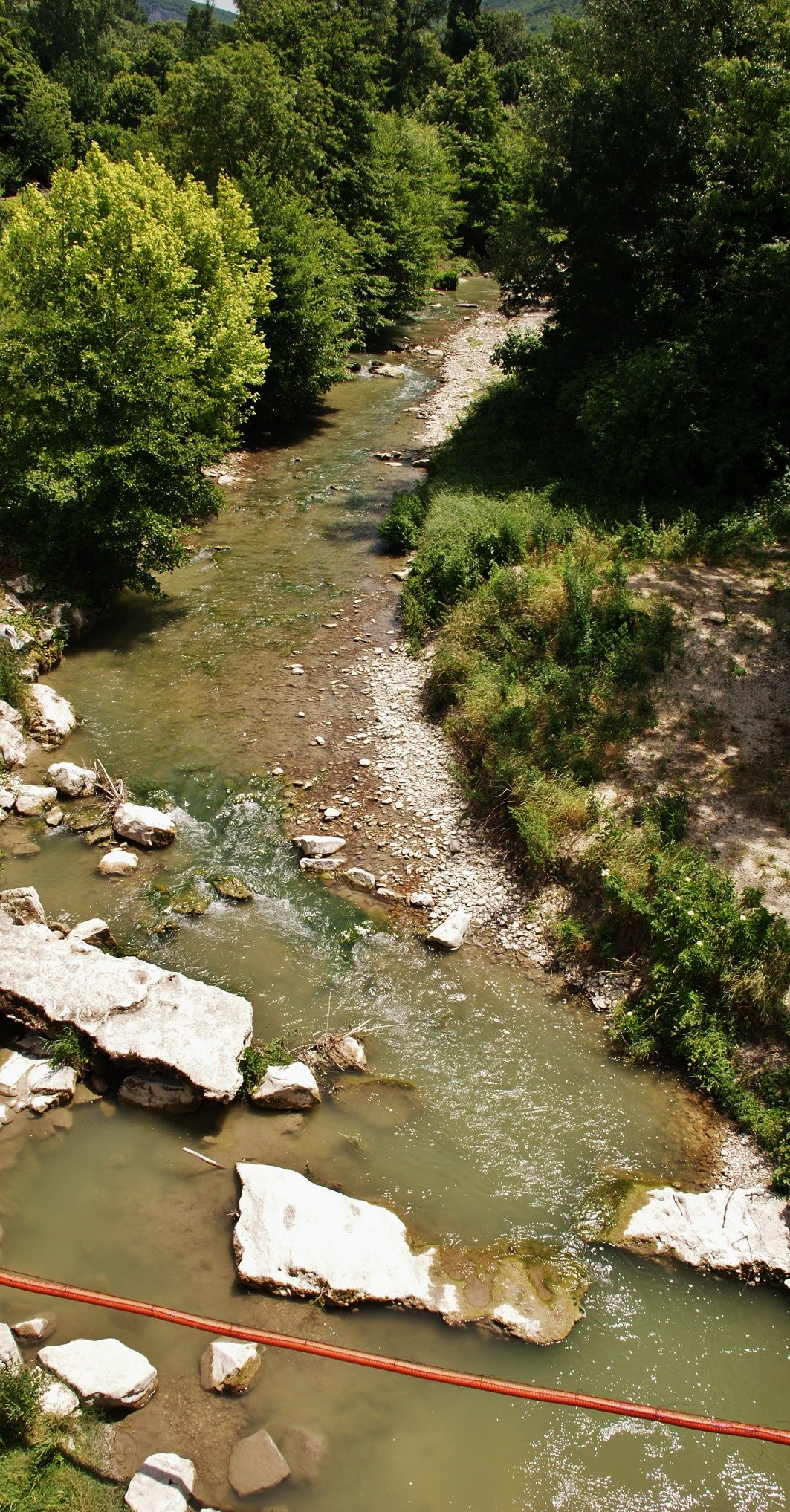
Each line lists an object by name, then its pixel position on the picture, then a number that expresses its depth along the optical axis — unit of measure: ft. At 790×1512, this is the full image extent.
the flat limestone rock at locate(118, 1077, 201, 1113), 28.91
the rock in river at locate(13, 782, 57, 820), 40.65
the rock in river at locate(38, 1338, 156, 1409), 21.54
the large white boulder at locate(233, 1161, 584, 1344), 24.26
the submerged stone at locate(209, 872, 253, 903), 37.22
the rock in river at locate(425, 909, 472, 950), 35.29
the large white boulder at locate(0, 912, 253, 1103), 28.76
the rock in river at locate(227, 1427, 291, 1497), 20.68
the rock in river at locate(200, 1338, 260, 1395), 22.27
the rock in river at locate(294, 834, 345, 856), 39.42
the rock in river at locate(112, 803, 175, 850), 39.17
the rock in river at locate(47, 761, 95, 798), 41.60
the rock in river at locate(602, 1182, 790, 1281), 25.64
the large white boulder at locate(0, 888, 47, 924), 33.88
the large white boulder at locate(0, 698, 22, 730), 44.61
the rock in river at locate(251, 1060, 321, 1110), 29.14
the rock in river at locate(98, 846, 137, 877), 37.81
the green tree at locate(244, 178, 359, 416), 79.30
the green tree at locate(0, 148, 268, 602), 49.34
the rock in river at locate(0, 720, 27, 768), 43.04
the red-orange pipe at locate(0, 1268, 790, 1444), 22.12
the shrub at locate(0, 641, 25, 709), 45.52
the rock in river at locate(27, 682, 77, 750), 45.16
